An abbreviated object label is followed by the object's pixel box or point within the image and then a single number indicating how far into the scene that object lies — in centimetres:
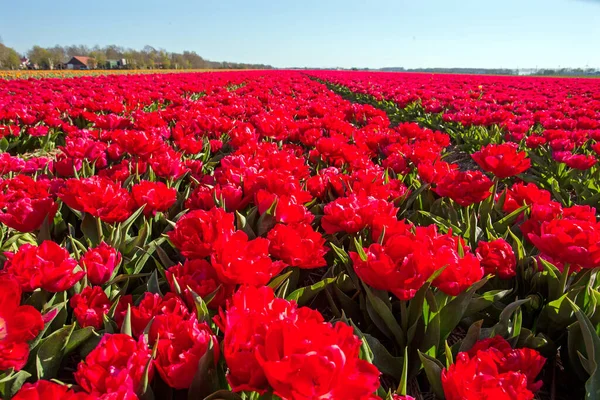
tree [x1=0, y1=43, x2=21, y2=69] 5681
